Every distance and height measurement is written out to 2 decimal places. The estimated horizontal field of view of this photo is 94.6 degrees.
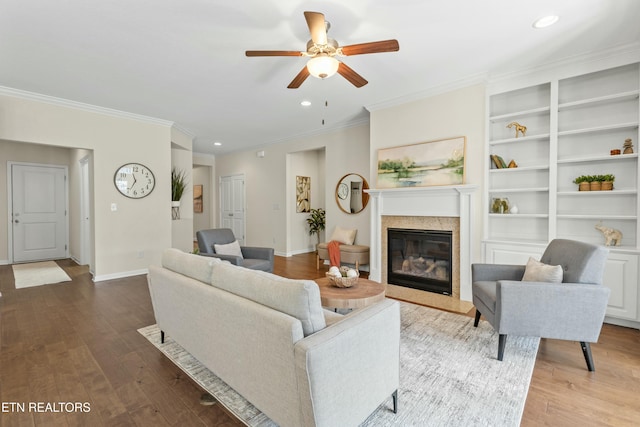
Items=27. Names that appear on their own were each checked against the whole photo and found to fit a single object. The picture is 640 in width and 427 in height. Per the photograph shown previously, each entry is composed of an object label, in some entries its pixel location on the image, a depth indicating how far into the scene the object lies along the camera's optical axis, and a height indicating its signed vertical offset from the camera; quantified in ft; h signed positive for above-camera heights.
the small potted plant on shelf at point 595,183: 9.85 +0.77
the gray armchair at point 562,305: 6.87 -2.35
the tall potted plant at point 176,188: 19.15 +1.24
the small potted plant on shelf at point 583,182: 10.03 +0.82
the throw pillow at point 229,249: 12.80 -1.86
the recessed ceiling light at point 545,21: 7.84 +5.02
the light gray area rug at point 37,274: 14.56 -3.66
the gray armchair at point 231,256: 12.18 -1.96
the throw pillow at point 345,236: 17.54 -1.75
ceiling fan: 7.10 +3.92
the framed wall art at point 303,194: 22.97 +1.02
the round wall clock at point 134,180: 15.64 +1.46
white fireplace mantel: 11.82 -0.07
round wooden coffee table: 7.57 -2.37
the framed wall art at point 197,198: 30.26 +0.91
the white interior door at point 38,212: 19.39 -0.32
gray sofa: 4.04 -2.21
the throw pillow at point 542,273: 7.41 -1.75
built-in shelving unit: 9.53 +1.39
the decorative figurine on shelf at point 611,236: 9.72 -0.99
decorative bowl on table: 8.50 -2.07
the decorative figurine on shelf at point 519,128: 11.46 +3.04
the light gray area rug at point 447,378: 5.38 -3.82
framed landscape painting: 12.12 +1.87
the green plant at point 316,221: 23.07 -1.12
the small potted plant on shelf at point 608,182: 9.73 +0.79
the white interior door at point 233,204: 25.95 +0.25
